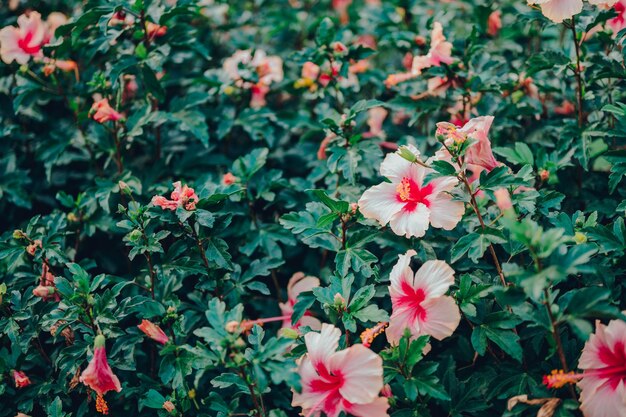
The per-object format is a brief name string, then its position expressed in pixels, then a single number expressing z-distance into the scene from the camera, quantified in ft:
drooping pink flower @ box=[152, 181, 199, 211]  5.80
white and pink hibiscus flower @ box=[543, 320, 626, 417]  4.69
